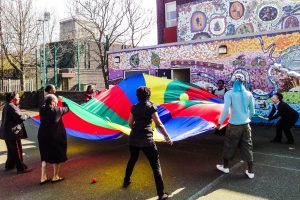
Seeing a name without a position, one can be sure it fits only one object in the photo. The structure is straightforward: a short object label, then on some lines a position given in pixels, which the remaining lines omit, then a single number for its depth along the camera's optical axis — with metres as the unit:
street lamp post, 14.21
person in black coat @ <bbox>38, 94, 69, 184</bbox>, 4.19
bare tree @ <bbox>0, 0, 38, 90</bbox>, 16.32
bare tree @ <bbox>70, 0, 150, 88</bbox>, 16.18
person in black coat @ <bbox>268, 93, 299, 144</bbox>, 6.47
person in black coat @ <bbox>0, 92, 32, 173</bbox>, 4.74
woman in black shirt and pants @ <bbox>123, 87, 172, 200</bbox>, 3.67
